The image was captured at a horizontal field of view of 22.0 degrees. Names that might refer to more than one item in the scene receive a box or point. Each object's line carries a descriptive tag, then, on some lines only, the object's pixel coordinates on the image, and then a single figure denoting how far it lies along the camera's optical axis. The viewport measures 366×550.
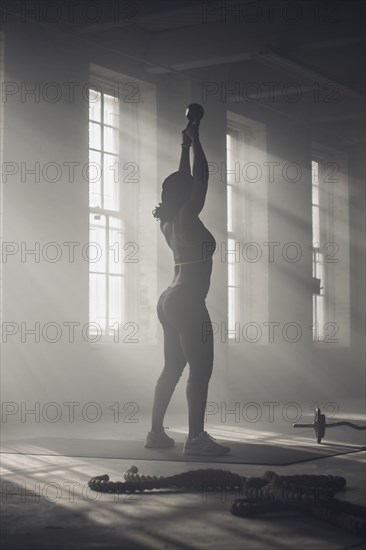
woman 6.21
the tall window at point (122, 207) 10.88
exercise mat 5.81
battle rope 3.69
